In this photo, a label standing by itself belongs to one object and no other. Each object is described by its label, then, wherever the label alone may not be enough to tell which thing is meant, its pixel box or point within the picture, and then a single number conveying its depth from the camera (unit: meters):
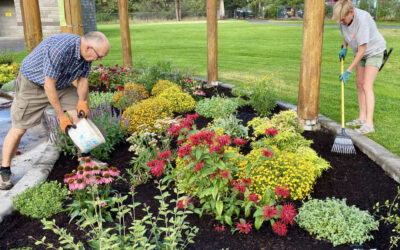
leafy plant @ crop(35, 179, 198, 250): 1.99
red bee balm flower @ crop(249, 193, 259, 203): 2.83
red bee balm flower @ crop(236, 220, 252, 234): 2.77
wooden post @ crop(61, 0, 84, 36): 4.57
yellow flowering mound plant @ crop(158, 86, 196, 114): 5.94
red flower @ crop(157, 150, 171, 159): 3.31
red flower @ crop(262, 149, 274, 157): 2.91
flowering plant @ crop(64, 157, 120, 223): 2.78
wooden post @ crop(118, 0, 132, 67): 8.37
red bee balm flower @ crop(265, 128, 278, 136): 3.34
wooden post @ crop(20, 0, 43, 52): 8.18
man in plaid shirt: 3.44
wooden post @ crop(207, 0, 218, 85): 7.44
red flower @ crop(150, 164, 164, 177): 3.31
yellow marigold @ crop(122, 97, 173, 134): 5.05
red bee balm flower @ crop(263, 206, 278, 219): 2.68
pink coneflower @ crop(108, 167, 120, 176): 2.91
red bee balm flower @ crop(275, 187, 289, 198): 2.79
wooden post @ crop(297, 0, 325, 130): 4.76
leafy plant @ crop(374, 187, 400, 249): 2.72
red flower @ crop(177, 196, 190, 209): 2.67
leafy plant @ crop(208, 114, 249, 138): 4.64
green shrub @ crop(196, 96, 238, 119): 5.51
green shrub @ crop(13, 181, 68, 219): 3.22
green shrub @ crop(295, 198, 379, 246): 2.74
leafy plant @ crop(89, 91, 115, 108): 6.35
